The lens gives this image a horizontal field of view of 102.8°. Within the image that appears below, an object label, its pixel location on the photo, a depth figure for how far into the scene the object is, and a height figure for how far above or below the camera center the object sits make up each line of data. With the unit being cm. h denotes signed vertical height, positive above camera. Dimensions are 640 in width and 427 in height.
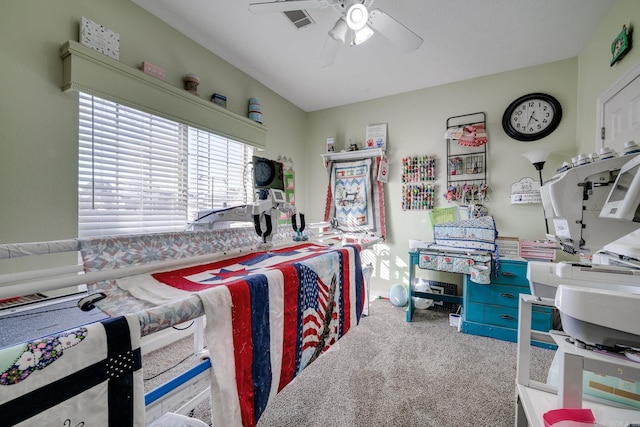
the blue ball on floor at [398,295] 292 -98
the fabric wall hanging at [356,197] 323 +18
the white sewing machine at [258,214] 137 -3
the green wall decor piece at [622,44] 158 +107
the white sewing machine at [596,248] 69 -17
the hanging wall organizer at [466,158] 268 +58
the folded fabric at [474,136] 264 +78
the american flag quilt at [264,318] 71 -38
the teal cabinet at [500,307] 217 -85
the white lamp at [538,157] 231 +50
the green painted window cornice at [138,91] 145 +80
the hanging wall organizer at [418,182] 293 +34
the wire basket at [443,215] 281 -5
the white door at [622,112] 154 +66
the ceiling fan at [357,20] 142 +111
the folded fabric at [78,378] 39 -29
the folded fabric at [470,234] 234 -22
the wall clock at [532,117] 244 +94
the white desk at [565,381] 74 -59
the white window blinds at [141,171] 164 +29
